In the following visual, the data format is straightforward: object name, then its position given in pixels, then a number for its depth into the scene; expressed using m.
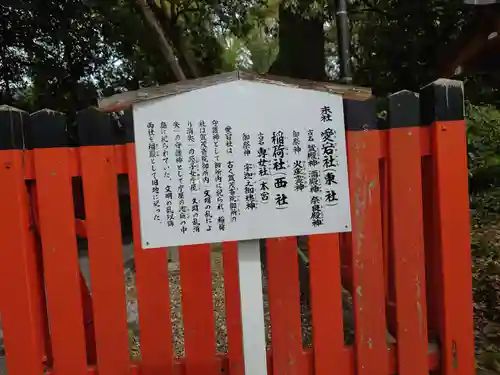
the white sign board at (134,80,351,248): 1.73
